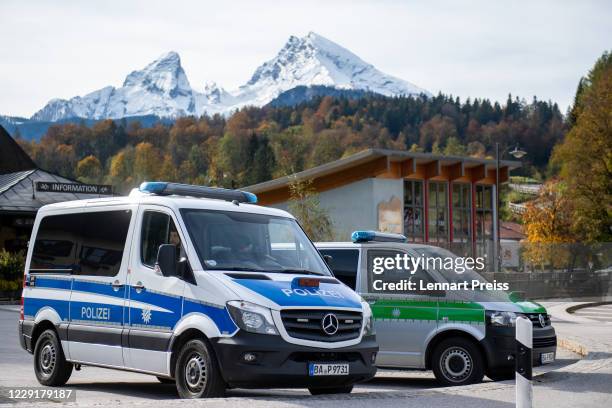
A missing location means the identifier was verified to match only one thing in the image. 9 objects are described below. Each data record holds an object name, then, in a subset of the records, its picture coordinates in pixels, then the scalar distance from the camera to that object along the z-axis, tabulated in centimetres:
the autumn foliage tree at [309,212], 4016
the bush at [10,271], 3847
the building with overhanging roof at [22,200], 4584
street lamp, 4175
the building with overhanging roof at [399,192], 4741
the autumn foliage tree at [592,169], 6316
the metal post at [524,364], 835
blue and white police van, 986
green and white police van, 1298
